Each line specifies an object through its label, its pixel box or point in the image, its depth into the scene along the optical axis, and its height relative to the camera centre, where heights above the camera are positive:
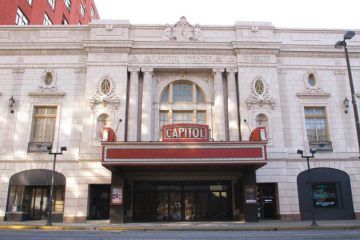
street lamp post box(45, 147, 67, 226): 20.30 -0.47
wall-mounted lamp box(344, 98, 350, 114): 25.73 +7.58
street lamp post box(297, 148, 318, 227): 21.53 +3.33
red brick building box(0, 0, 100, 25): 30.61 +21.43
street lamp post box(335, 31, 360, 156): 17.11 +7.18
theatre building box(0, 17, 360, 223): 23.89 +6.70
